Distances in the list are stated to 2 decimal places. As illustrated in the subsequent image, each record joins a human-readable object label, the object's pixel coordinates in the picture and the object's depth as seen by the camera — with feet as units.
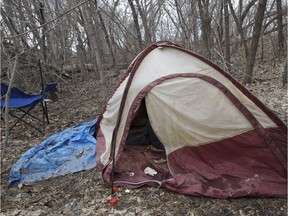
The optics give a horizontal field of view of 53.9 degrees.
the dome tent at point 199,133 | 8.87
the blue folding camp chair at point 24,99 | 16.02
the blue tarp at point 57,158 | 11.43
